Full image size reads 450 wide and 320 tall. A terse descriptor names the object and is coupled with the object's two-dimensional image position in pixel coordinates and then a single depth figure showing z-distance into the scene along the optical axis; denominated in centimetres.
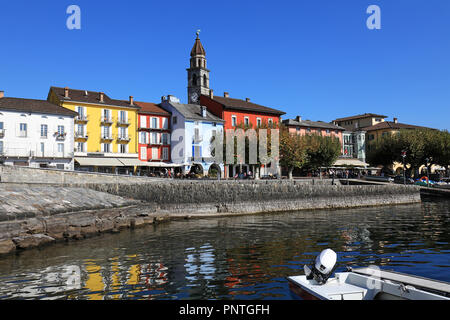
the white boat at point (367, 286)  741
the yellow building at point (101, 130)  4734
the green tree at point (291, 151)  4753
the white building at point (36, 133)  4106
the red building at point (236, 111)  5934
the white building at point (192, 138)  5497
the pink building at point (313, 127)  6872
